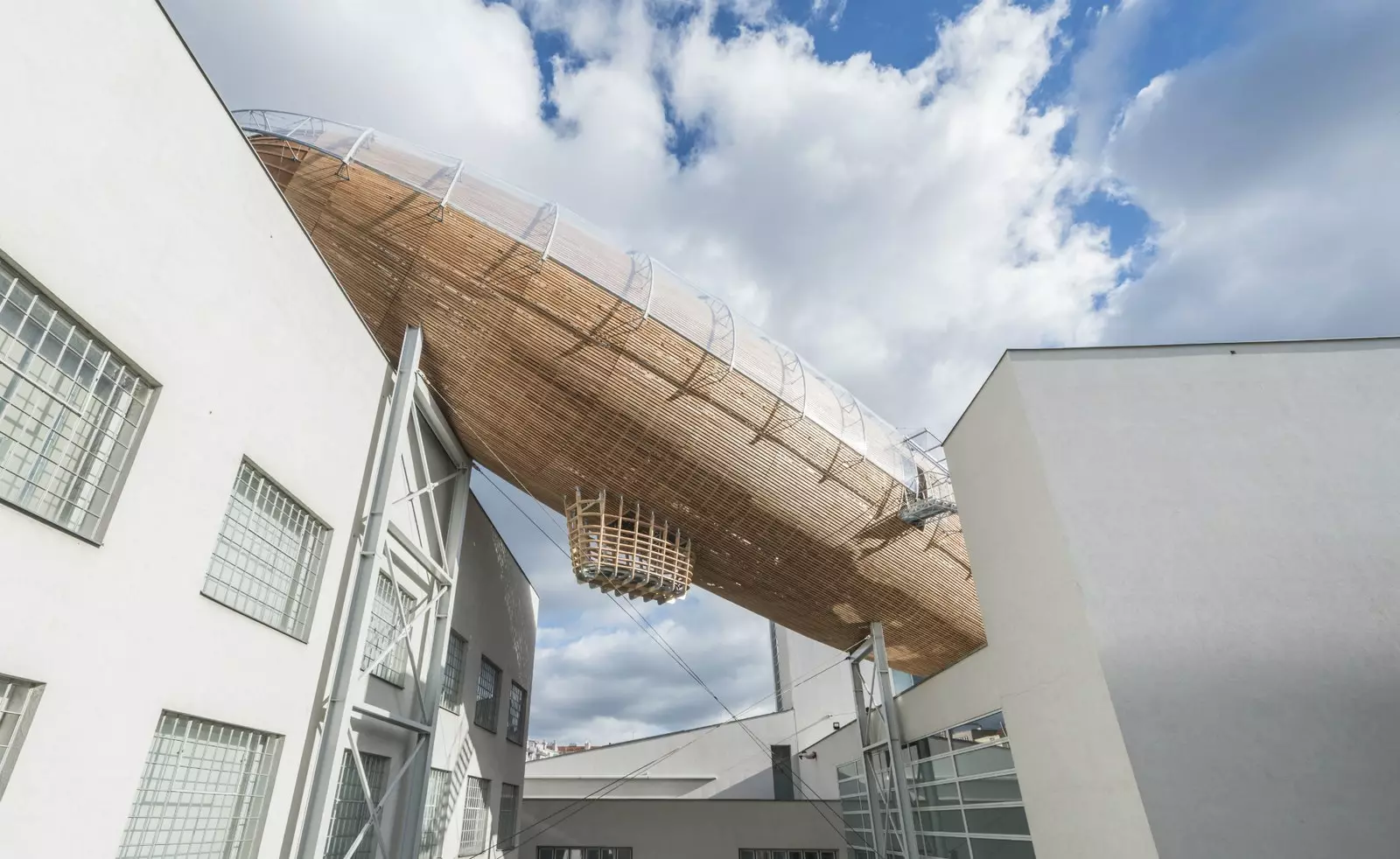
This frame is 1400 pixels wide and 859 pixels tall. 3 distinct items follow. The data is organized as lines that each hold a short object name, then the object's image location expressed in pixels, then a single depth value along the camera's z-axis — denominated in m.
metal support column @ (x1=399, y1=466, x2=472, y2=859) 11.16
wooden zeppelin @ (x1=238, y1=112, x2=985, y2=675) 11.07
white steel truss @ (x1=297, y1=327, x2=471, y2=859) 8.66
